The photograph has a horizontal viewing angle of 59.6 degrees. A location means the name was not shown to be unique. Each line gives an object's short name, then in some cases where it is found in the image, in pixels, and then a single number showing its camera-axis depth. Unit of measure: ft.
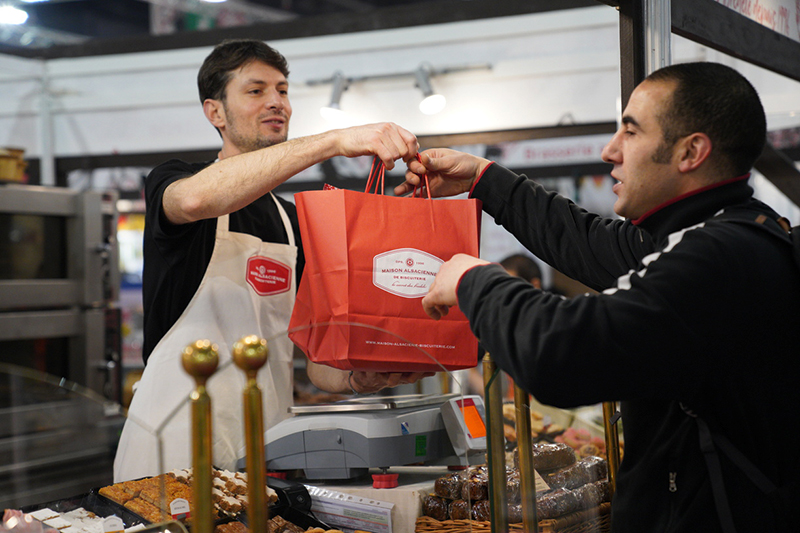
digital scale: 4.50
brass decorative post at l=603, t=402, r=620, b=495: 5.23
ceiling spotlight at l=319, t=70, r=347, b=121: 15.47
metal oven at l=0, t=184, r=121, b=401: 13.34
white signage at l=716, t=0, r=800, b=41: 7.04
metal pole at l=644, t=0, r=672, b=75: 5.83
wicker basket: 4.37
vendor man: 4.50
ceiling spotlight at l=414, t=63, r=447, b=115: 15.34
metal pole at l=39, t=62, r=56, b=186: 18.62
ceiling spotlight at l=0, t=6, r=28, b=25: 16.76
